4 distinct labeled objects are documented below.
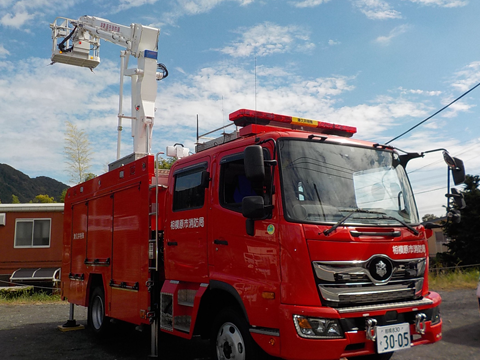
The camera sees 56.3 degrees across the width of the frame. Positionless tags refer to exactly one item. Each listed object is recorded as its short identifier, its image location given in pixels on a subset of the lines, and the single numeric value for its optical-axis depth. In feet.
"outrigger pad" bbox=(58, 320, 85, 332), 28.73
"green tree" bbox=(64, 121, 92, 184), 86.33
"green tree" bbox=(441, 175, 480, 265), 71.61
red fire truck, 13.03
